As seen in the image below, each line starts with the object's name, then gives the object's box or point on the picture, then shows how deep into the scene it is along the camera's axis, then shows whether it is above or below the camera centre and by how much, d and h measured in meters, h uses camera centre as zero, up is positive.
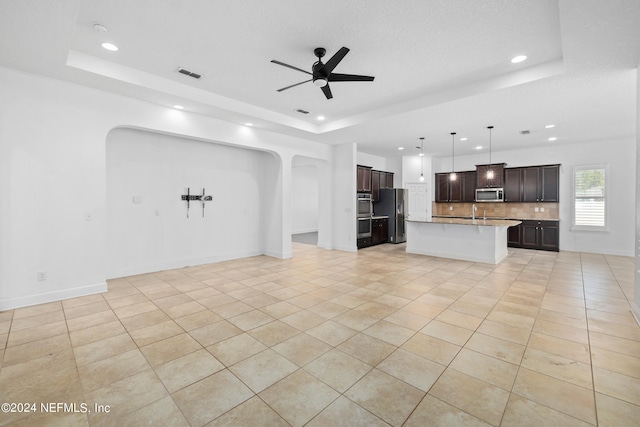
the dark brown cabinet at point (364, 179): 8.30 +0.81
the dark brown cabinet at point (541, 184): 7.77 +0.58
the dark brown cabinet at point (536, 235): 7.70 -0.87
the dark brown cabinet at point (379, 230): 8.67 -0.78
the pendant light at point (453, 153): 6.97 +1.68
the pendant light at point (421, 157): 7.75 +1.64
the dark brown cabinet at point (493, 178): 8.50 +0.87
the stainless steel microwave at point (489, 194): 8.52 +0.32
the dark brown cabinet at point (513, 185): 8.30 +0.59
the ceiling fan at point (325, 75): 3.12 +1.51
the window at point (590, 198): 7.33 +0.16
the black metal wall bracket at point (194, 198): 5.84 +0.20
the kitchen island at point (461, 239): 6.21 -0.81
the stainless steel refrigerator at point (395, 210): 8.93 -0.14
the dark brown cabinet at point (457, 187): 9.20 +0.60
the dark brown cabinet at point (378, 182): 8.98 +0.79
